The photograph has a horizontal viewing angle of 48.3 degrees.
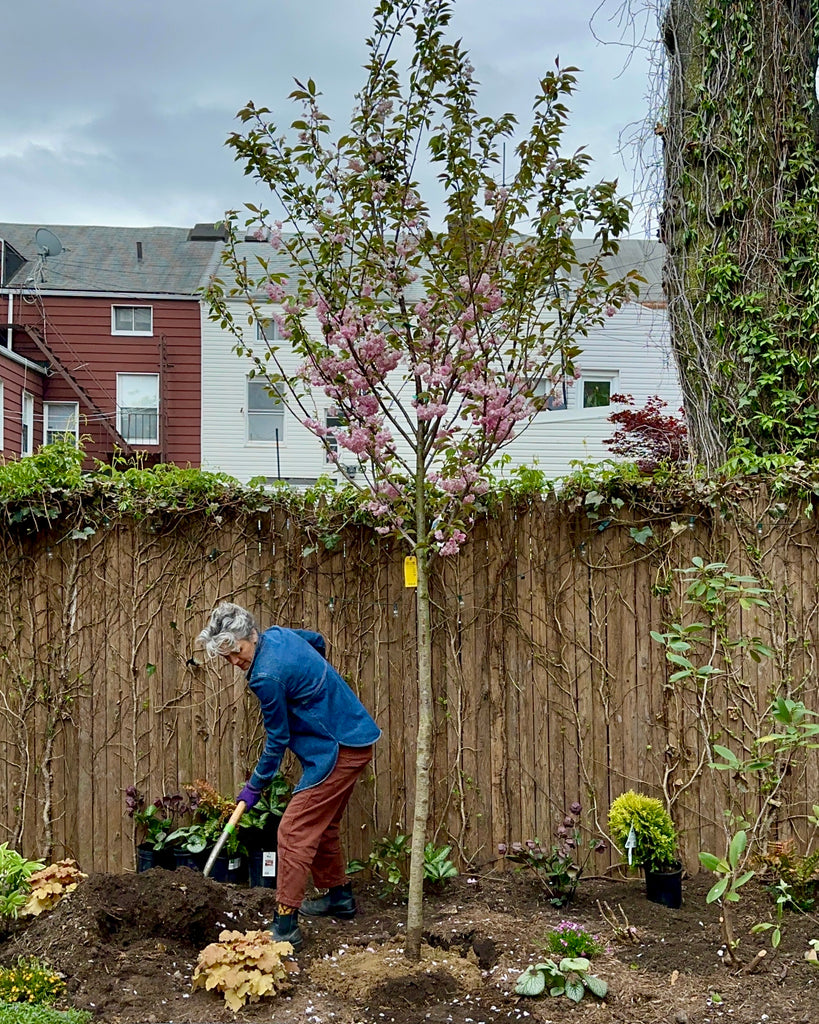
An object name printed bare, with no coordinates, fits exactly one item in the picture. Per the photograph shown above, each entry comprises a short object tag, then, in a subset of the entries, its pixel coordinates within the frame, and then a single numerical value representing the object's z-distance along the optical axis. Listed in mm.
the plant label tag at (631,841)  4273
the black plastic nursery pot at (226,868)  4562
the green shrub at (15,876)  4000
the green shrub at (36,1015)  2852
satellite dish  16594
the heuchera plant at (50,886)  3922
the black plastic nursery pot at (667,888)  4344
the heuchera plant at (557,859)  4395
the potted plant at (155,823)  4602
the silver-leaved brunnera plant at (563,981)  3371
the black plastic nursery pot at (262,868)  4500
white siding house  14781
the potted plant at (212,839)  4555
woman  3945
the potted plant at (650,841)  4320
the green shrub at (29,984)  3158
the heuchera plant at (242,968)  3248
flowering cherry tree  3738
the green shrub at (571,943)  3656
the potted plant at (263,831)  4551
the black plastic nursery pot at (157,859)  4590
